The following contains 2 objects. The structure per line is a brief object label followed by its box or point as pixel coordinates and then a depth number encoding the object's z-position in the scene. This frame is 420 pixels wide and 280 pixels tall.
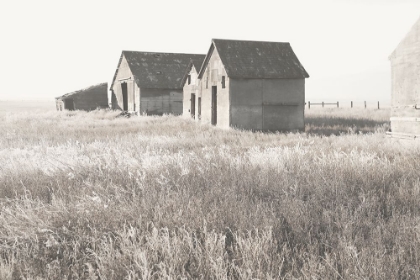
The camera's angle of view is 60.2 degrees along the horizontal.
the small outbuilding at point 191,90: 24.40
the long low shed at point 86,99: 35.88
